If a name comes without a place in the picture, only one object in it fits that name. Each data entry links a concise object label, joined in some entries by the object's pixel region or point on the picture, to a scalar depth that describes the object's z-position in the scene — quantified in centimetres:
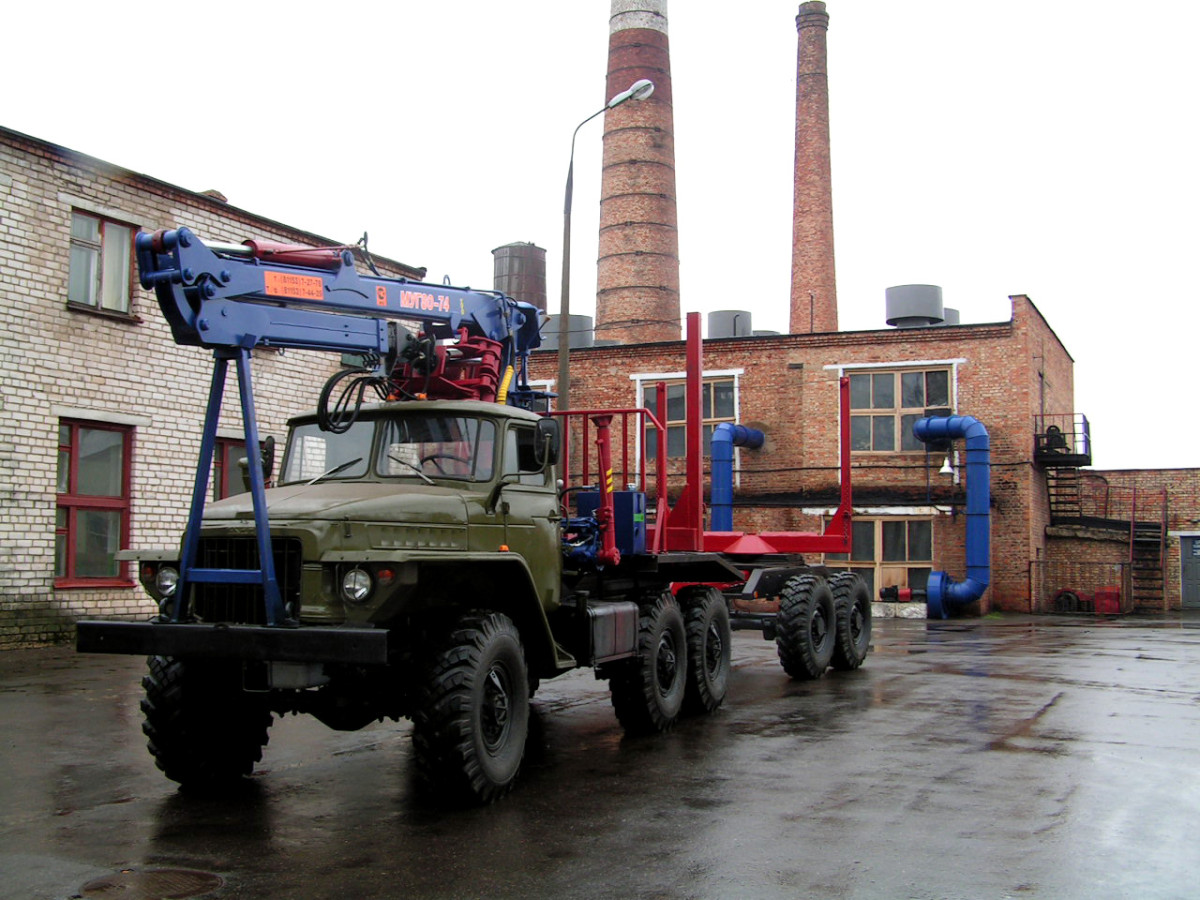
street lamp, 1745
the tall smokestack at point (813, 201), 3941
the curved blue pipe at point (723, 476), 2886
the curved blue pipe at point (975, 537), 2692
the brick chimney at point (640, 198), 3747
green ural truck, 675
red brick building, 2828
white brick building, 1611
